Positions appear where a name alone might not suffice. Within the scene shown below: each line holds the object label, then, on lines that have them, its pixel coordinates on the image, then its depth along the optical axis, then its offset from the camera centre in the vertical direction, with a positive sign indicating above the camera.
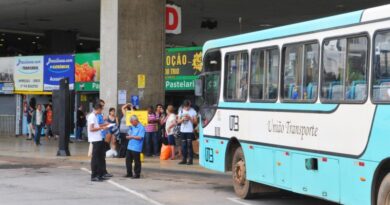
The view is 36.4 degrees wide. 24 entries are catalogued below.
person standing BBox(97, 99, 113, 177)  14.35 -0.50
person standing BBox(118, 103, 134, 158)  18.98 -0.62
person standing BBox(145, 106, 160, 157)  19.97 -0.76
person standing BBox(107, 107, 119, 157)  18.79 -0.56
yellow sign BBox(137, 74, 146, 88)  20.85 +1.07
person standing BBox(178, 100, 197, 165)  17.23 -0.51
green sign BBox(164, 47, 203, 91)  23.87 +1.83
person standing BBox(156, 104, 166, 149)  20.11 -0.35
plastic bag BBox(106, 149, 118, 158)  19.72 -1.42
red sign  22.17 +3.51
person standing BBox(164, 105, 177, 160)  18.19 -0.44
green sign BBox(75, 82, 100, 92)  26.75 +1.14
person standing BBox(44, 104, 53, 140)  27.91 -0.24
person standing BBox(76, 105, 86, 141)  27.47 -0.51
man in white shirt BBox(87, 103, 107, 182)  14.15 -0.79
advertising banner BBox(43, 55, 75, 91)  27.72 +1.98
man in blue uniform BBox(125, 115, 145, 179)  14.73 -0.79
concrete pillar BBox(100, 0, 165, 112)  20.50 +2.23
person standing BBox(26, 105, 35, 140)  28.05 -0.53
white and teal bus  7.90 +0.06
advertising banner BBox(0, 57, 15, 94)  30.39 +1.85
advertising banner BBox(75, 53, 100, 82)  26.70 +2.00
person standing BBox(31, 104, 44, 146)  25.21 -0.47
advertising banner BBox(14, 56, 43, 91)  29.00 +1.89
